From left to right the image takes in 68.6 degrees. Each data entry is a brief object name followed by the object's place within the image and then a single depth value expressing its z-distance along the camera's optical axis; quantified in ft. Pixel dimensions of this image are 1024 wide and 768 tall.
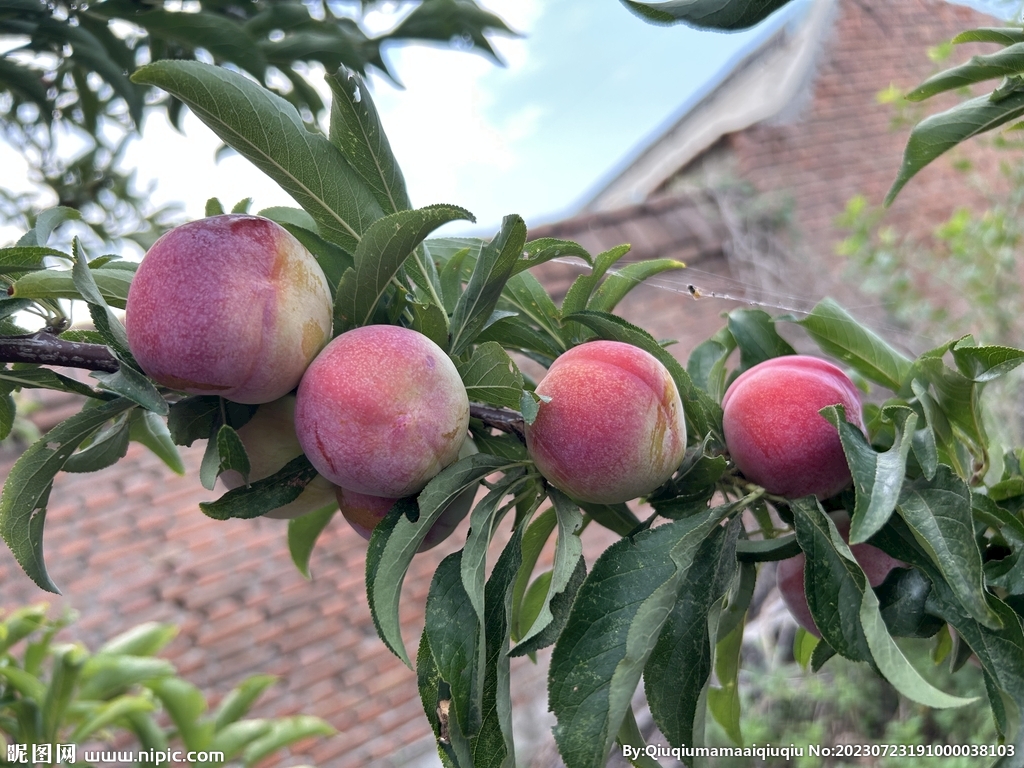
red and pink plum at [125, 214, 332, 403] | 1.37
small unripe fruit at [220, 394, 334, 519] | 1.67
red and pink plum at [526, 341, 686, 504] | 1.53
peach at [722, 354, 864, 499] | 1.64
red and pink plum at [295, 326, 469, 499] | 1.44
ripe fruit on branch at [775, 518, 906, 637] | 1.80
